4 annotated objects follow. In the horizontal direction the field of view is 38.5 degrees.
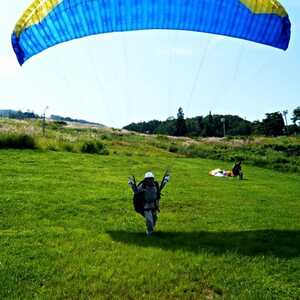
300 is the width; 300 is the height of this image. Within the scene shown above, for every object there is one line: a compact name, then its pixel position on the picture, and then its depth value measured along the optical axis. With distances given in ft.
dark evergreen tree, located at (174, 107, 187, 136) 332.39
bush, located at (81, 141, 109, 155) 106.93
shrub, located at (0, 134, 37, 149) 93.79
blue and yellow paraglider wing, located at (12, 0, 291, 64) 33.68
